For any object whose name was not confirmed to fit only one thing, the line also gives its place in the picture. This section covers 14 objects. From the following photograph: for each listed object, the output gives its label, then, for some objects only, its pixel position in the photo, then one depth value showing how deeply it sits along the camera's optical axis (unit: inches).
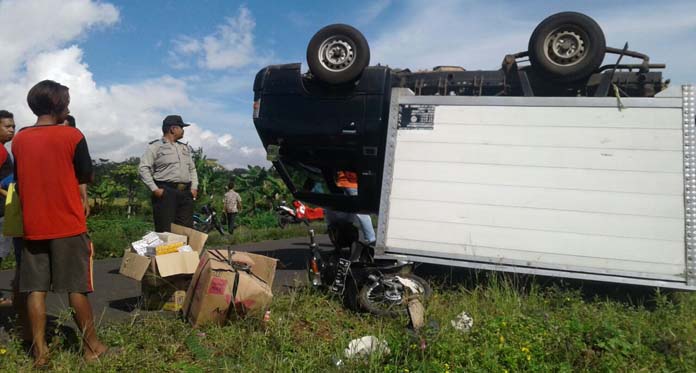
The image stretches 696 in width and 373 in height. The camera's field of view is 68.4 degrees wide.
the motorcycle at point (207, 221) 580.6
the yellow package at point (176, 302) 175.3
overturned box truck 167.6
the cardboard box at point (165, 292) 175.2
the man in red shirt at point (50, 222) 127.7
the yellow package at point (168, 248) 175.9
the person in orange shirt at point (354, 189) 231.9
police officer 227.6
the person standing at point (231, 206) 605.0
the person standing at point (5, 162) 169.5
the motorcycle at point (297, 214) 666.2
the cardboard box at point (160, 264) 166.7
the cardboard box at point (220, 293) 152.3
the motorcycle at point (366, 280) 176.9
